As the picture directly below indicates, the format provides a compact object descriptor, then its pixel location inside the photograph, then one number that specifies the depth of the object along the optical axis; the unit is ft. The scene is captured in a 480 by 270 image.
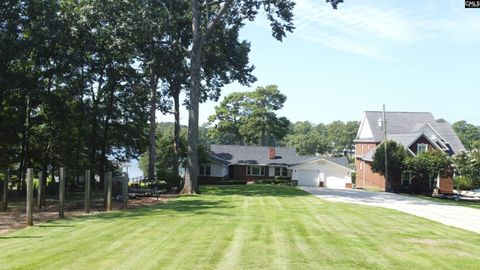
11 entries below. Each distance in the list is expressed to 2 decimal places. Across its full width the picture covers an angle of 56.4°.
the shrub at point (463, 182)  193.16
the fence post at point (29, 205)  46.42
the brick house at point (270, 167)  179.11
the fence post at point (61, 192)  53.21
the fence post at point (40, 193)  60.19
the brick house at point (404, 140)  157.69
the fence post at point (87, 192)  59.41
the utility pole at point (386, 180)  146.98
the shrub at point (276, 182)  168.86
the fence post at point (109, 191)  64.03
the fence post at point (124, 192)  67.82
